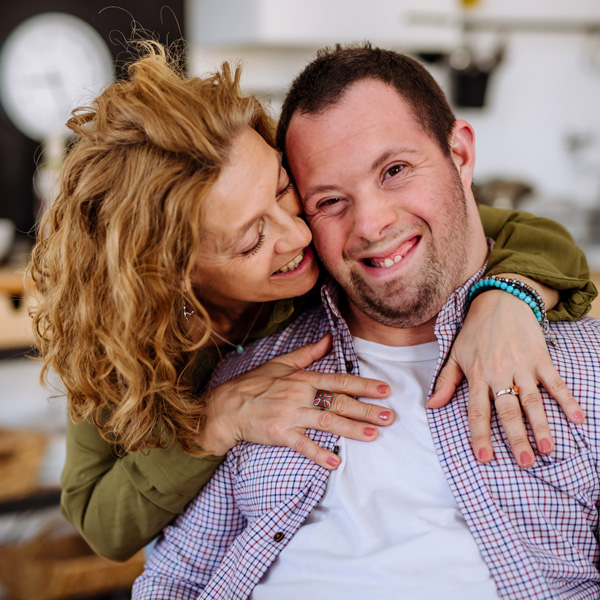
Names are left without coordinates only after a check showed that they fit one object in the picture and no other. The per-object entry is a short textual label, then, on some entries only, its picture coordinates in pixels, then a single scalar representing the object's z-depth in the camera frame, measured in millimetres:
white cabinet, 3076
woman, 1134
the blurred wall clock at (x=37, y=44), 3244
